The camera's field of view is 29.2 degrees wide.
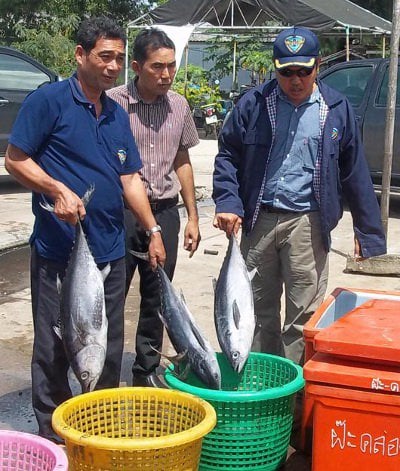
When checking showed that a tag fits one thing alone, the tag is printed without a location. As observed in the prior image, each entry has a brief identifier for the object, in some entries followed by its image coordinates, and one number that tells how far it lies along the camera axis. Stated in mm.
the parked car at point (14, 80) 10797
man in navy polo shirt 3258
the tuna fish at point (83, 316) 3158
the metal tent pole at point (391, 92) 7176
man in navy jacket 3809
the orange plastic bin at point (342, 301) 3617
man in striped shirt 4070
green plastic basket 3133
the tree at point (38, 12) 21016
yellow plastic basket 2605
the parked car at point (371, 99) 9344
